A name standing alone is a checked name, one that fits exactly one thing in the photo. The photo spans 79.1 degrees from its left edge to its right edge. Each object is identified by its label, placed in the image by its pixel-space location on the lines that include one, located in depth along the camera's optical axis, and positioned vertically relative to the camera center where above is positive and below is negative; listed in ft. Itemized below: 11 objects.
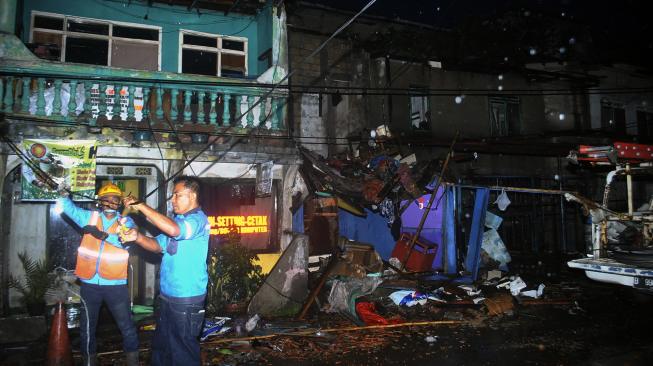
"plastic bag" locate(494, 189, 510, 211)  37.55 +0.25
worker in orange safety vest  15.53 -2.76
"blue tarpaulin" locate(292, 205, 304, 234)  33.95 -1.26
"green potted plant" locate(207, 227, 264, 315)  26.48 -4.94
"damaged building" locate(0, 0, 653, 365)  22.16 -0.72
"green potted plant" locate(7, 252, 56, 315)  23.55 -4.57
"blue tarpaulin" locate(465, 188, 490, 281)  34.60 -2.68
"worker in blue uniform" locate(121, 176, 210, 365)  13.14 -2.55
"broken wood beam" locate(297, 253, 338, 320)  25.92 -5.77
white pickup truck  20.50 -2.58
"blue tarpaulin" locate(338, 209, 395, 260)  41.91 -2.72
